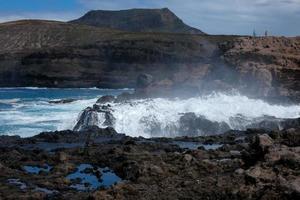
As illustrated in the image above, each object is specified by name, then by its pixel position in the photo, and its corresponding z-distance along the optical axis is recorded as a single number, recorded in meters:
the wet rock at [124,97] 46.53
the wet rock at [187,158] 22.00
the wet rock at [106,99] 46.38
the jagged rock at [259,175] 14.94
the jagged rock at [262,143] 17.64
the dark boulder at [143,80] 52.44
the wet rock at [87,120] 36.97
